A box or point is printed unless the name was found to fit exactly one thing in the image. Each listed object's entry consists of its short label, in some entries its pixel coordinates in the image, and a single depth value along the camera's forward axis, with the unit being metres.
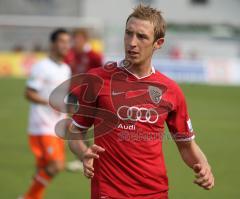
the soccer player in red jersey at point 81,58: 24.53
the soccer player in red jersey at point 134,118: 9.41
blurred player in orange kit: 17.78
